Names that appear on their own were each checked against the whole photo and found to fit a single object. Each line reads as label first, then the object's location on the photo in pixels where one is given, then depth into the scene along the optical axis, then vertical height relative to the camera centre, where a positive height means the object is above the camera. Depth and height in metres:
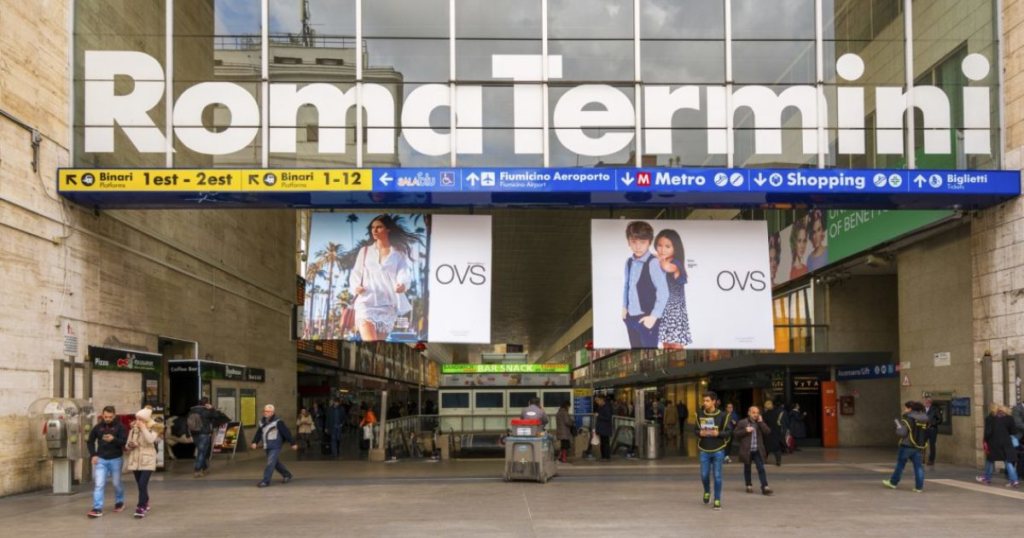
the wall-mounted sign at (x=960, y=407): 18.61 -1.53
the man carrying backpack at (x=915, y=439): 14.34 -1.66
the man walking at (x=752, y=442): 14.14 -1.70
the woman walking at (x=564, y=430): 20.97 -2.16
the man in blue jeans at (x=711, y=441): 12.88 -1.50
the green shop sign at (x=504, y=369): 25.73 -0.92
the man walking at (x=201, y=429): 18.02 -1.79
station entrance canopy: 16.56 +2.78
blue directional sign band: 16.64 +2.83
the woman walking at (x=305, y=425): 25.41 -2.44
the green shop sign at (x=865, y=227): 19.88 +2.51
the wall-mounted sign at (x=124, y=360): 16.78 -0.41
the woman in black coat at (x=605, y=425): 21.56 -2.11
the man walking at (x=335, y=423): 24.28 -2.27
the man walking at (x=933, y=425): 18.44 -1.89
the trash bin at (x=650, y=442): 22.08 -2.61
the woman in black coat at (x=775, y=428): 19.35 -2.13
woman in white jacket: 12.34 -1.57
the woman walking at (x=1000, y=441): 15.28 -1.82
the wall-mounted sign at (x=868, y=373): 25.25 -1.10
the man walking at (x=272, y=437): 15.85 -1.75
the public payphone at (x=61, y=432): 14.49 -1.48
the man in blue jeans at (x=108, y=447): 12.42 -1.48
